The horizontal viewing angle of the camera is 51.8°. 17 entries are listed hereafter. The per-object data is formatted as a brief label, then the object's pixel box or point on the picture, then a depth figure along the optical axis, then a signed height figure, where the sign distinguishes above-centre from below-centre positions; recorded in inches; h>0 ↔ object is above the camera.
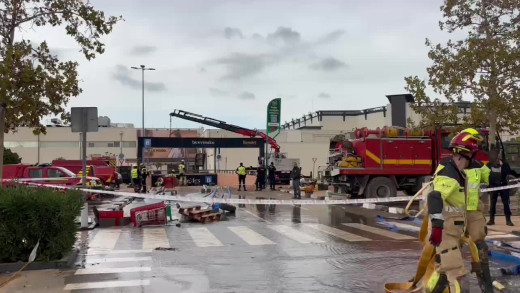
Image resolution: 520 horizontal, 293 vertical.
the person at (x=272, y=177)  1332.4 -8.6
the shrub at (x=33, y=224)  310.3 -28.8
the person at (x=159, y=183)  1298.2 -22.1
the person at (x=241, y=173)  1256.2 +1.6
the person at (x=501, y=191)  492.7 -16.9
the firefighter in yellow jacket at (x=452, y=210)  201.6 -14.6
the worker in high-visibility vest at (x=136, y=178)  1205.3 -9.0
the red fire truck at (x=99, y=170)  1192.8 +9.4
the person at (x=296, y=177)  952.9 -7.2
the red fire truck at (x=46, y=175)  927.8 -1.1
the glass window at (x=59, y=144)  2886.3 +164.5
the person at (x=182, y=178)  1476.4 -11.4
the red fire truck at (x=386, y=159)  792.3 +21.2
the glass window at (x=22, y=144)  2883.9 +164.4
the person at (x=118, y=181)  1306.6 -16.9
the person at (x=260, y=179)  1332.4 -13.4
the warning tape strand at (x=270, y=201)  449.7 -22.8
